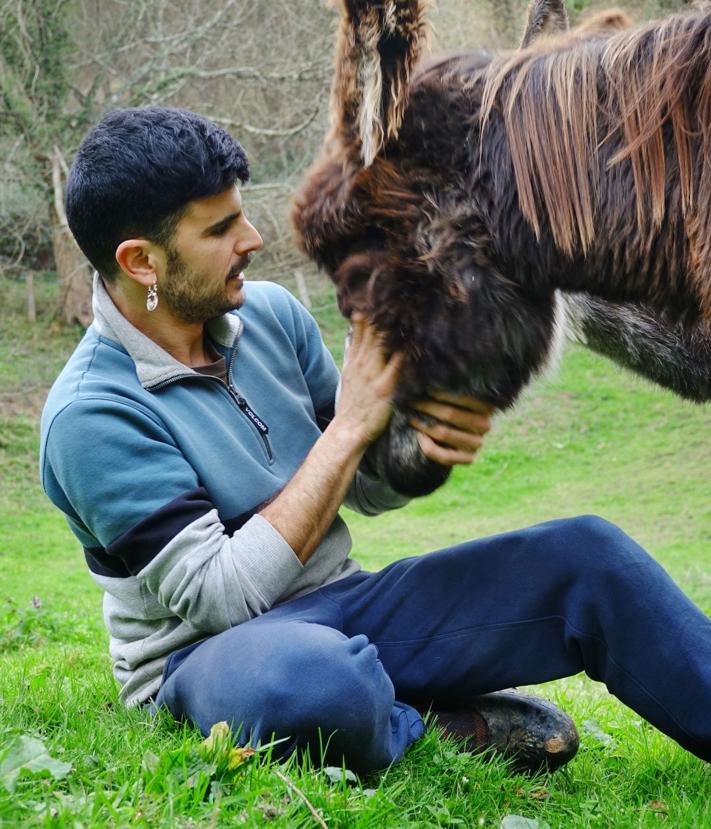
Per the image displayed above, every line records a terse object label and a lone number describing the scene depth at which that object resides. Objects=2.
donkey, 2.33
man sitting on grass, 2.61
